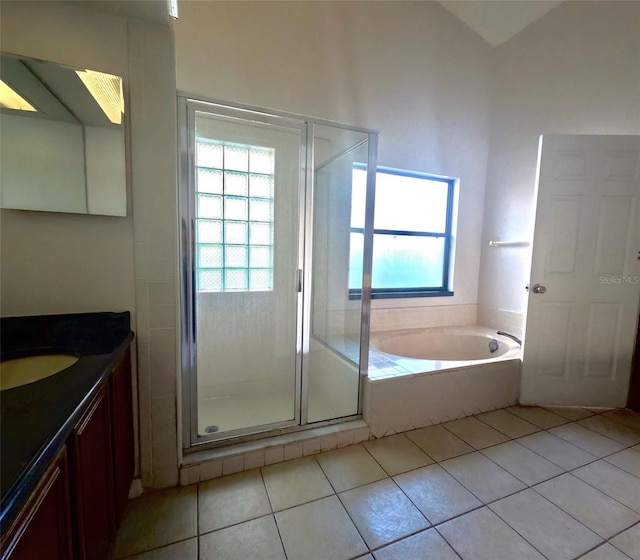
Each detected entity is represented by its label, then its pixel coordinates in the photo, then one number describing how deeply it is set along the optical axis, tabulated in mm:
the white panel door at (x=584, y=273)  2207
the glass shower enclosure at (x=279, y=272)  1912
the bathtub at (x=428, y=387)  1953
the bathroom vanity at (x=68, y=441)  529
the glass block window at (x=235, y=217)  2021
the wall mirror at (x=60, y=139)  1065
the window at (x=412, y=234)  2873
